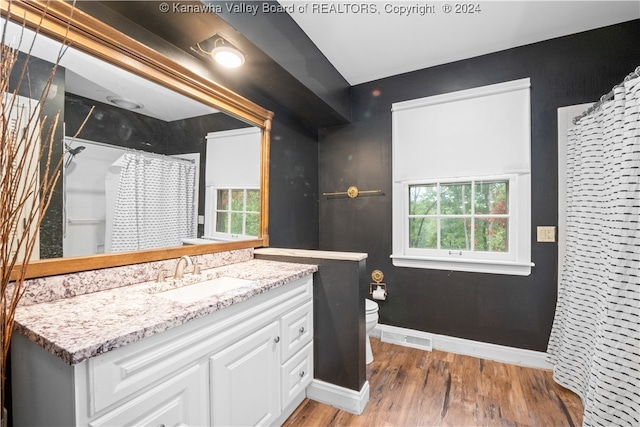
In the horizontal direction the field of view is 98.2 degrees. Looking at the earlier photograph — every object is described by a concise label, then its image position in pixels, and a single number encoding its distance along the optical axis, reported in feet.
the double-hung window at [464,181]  7.28
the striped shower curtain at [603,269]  4.47
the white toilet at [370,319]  7.30
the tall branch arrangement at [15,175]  2.59
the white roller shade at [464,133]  7.25
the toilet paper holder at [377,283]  8.90
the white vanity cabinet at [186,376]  2.51
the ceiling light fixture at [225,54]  4.91
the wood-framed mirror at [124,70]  3.46
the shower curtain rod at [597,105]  4.69
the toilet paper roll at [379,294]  8.63
